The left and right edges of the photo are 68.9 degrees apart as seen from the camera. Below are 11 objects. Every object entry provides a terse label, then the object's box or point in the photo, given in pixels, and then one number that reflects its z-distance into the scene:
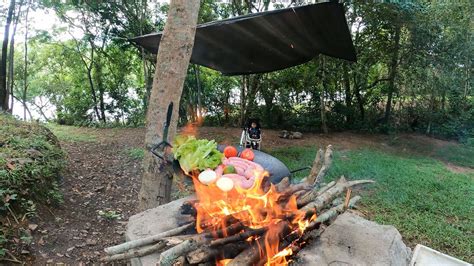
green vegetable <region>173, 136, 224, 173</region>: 2.26
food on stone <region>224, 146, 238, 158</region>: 2.59
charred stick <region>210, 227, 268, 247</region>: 1.78
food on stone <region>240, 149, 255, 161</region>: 2.57
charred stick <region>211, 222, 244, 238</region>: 1.84
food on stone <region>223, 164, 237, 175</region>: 2.27
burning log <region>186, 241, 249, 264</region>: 1.74
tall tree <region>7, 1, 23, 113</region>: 7.94
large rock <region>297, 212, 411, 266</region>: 1.88
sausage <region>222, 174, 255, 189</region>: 2.18
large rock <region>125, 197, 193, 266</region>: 2.20
